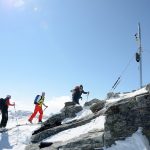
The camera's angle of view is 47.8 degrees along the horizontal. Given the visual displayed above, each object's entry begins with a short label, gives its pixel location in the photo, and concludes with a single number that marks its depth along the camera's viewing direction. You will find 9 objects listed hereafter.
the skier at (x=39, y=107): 13.96
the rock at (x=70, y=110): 13.14
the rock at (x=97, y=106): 11.47
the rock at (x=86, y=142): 8.22
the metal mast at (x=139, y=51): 15.27
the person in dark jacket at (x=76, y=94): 16.28
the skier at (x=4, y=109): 13.65
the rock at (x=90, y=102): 15.07
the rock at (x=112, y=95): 14.98
